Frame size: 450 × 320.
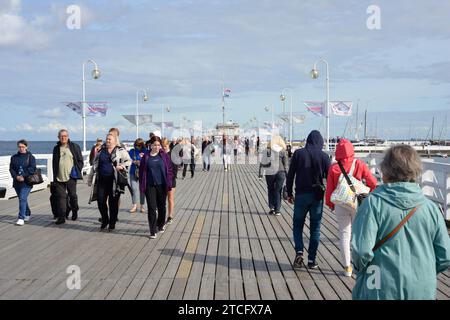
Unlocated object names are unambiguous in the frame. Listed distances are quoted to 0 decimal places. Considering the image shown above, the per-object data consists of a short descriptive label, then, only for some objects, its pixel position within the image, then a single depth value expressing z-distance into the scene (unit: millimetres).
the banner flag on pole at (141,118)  40531
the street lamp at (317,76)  26488
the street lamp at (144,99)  43144
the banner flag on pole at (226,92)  65125
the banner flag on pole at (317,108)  28344
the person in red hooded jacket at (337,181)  6242
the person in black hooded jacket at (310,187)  6629
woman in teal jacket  2986
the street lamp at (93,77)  25438
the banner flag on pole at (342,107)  26094
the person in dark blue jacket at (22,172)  10336
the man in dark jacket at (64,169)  10398
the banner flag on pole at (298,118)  41188
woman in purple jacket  8891
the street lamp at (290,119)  41453
